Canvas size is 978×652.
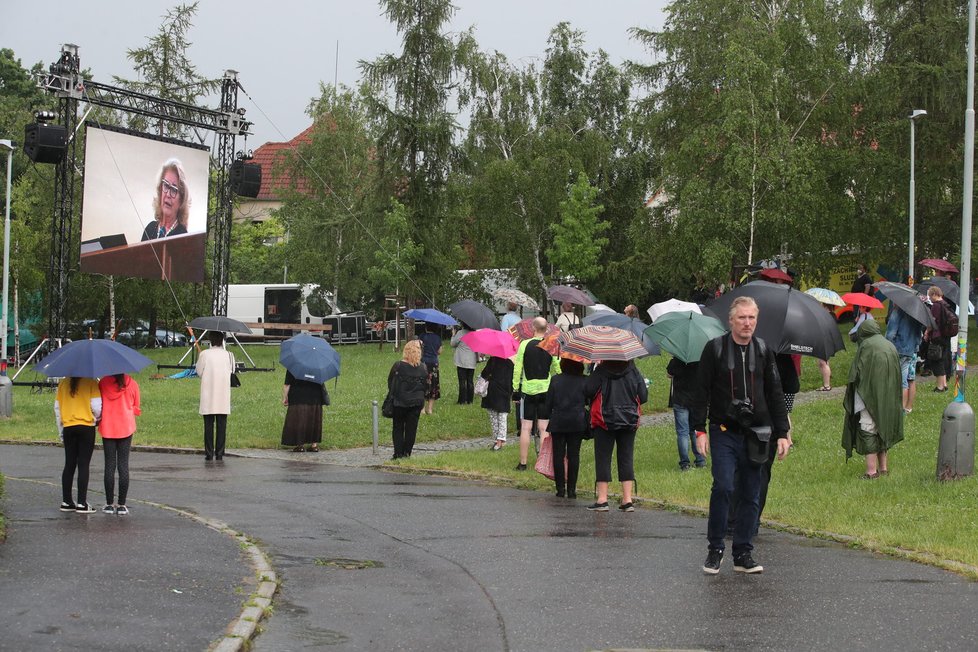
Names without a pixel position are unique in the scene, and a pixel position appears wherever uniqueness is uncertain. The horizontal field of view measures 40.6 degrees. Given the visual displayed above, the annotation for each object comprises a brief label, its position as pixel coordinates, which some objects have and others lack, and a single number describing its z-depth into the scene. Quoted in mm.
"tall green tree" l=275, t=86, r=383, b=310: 50781
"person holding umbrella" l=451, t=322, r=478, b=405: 24500
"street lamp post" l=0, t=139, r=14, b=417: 25484
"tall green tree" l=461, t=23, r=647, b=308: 50469
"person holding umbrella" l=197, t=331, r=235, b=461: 19016
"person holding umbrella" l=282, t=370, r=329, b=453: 20359
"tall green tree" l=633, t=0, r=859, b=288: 39906
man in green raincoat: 13750
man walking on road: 9273
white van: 58031
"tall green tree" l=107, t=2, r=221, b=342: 51188
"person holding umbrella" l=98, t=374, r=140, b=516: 12523
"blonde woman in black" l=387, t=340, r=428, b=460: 18031
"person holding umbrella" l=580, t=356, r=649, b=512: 12820
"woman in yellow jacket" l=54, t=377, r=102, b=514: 12383
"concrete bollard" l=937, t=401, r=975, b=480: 13539
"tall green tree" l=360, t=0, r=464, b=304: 43375
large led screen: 34594
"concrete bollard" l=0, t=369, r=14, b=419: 25469
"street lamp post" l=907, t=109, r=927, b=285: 29038
